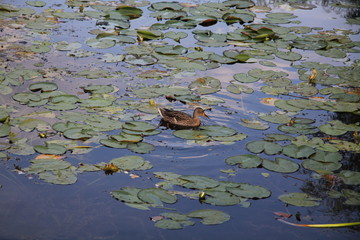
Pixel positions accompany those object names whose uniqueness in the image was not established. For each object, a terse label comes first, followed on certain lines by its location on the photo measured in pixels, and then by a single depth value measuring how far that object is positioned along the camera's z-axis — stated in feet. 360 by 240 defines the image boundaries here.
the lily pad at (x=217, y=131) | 36.63
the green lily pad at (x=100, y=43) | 51.53
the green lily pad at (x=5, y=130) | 34.94
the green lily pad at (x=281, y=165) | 32.48
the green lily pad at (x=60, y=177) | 30.22
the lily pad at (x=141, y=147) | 33.96
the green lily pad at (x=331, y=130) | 37.47
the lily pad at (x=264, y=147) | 34.42
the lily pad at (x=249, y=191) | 29.60
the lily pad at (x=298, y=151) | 34.22
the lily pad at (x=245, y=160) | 32.84
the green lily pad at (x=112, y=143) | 34.27
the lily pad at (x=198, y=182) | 30.04
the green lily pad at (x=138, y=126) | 36.32
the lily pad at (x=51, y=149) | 32.99
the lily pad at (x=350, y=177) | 31.37
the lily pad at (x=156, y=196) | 28.35
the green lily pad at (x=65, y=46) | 50.87
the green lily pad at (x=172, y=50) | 50.49
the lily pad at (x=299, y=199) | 29.22
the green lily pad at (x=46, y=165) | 31.22
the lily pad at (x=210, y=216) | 27.04
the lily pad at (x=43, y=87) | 42.22
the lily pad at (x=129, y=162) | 31.91
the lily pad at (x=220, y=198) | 28.58
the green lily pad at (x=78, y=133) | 35.09
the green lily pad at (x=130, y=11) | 61.00
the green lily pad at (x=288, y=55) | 50.57
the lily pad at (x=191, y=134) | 36.27
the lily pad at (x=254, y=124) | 37.81
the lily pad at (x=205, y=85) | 43.45
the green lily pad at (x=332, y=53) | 52.11
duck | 37.24
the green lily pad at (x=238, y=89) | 43.57
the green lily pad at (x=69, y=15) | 60.01
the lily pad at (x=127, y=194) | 28.56
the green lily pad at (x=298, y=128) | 37.45
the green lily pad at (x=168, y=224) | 26.37
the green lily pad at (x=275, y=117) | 38.89
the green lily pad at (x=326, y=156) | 33.73
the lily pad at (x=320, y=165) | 32.68
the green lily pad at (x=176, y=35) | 54.80
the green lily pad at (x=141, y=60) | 48.36
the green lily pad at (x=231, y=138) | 35.91
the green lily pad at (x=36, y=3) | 63.91
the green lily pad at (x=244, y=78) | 45.57
